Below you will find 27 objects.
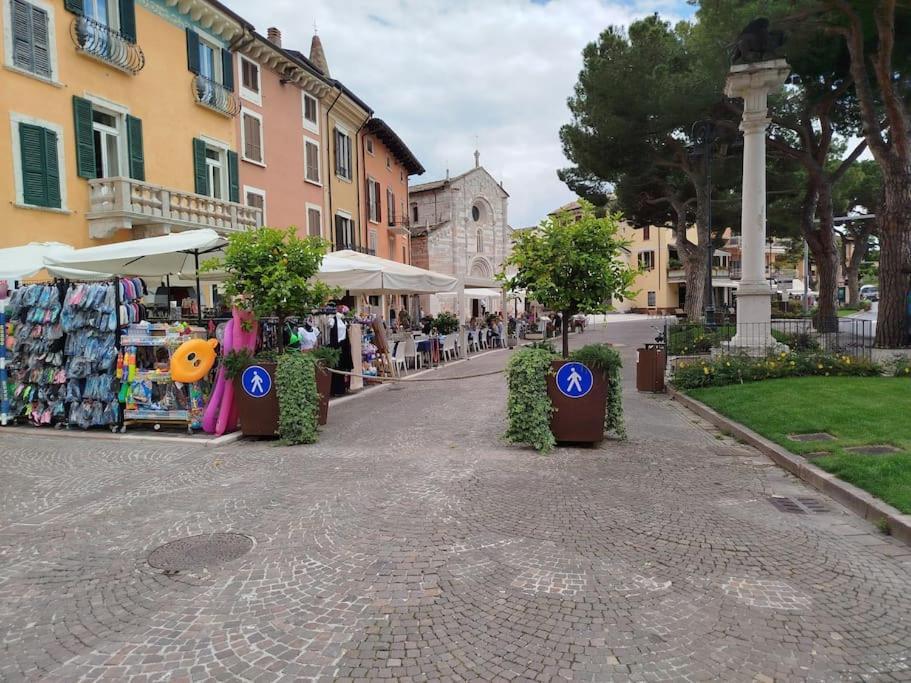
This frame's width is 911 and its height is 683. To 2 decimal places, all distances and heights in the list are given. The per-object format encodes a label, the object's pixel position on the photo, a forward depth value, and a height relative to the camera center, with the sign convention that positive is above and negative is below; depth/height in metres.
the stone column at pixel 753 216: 12.68 +1.96
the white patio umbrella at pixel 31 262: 9.10 +0.91
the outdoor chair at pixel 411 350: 15.85 -1.09
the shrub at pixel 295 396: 7.39 -1.08
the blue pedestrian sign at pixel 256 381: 7.64 -0.90
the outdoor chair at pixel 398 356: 14.98 -1.19
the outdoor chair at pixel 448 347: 18.50 -1.22
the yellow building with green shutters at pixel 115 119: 12.55 +5.06
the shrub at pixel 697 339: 15.02 -0.93
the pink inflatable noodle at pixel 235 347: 8.00 -0.47
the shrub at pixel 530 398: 6.89 -1.09
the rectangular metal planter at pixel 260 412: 7.64 -1.31
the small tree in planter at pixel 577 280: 6.93 +0.33
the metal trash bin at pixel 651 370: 11.94 -1.34
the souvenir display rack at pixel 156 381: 8.12 -0.93
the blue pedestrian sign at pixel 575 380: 6.94 -0.88
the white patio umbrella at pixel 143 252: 8.46 +1.02
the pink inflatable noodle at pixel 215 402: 8.02 -1.23
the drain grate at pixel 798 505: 4.95 -1.77
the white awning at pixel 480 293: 29.80 +0.87
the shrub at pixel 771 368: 10.48 -1.20
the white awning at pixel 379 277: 12.38 +0.77
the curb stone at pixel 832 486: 4.32 -1.67
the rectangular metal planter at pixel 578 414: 6.99 -1.30
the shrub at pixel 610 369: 6.95 -0.77
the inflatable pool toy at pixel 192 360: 7.84 -0.61
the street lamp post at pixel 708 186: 17.08 +3.81
